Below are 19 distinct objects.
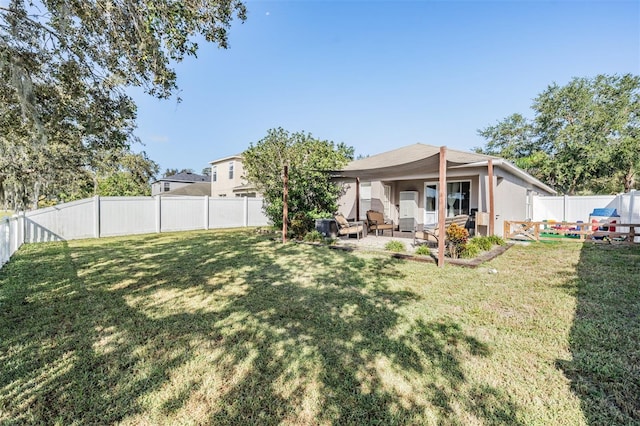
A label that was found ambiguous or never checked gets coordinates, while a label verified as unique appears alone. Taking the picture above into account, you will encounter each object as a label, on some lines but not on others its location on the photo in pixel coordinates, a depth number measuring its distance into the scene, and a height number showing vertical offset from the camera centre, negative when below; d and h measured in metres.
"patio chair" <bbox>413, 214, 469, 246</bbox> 8.30 -0.51
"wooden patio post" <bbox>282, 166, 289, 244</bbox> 9.98 +0.34
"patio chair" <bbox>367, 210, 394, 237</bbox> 11.16 -0.36
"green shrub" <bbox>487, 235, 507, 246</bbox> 9.05 -0.86
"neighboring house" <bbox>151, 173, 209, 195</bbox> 34.62 +3.63
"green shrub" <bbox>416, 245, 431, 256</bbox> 7.63 -0.99
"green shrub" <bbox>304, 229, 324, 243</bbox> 10.09 -0.83
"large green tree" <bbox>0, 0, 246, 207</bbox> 4.91 +2.99
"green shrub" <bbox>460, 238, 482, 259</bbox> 7.26 -0.96
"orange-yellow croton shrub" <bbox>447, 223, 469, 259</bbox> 7.20 -0.66
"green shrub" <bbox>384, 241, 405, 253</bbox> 8.16 -0.95
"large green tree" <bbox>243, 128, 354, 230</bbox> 11.29 +1.87
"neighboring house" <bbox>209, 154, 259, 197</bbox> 24.94 +3.24
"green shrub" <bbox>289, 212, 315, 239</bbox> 10.74 -0.44
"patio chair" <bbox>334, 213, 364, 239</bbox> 10.33 -0.50
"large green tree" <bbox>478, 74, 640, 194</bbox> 19.38 +5.78
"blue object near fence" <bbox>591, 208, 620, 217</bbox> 12.24 +0.07
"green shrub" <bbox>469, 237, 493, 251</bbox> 8.18 -0.84
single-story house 10.45 +0.99
